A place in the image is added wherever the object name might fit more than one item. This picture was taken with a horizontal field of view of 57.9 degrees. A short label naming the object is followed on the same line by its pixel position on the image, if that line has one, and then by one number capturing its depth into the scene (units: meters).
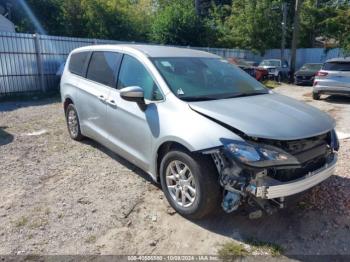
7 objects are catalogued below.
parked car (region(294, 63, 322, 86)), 17.70
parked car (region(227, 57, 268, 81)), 16.53
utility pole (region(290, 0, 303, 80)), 19.67
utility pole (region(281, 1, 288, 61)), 24.00
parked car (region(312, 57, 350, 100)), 10.56
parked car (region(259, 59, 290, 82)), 19.98
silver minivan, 2.82
